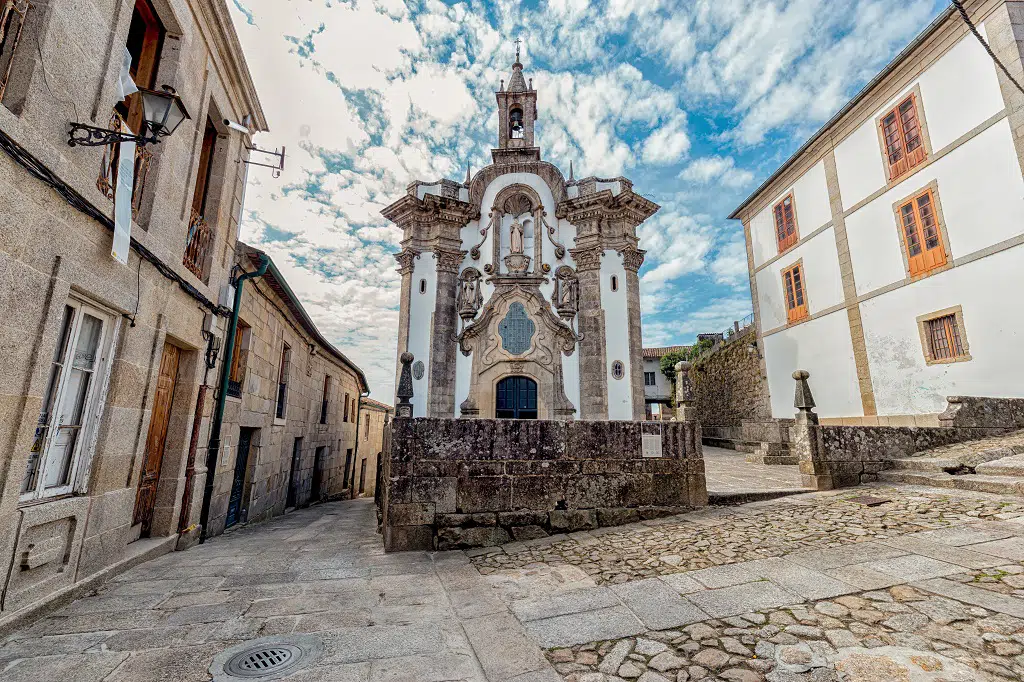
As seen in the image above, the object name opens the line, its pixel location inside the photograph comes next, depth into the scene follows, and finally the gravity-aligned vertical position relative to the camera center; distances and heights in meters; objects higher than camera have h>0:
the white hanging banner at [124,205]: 3.91 +1.99
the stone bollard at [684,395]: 6.48 +0.59
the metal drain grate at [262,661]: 2.53 -1.35
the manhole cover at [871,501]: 5.52 -0.80
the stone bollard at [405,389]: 6.08 +0.58
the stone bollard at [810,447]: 6.78 -0.17
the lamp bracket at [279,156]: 7.30 +4.40
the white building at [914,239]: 9.72 +5.23
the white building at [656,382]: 35.69 +4.32
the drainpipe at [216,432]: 6.09 -0.03
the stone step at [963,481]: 5.41 -0.59
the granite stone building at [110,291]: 3.14 +1.25
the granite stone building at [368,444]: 19.81 -0.58
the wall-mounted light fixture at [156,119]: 3.52 +2.60
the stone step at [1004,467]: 5.90 -0.40
